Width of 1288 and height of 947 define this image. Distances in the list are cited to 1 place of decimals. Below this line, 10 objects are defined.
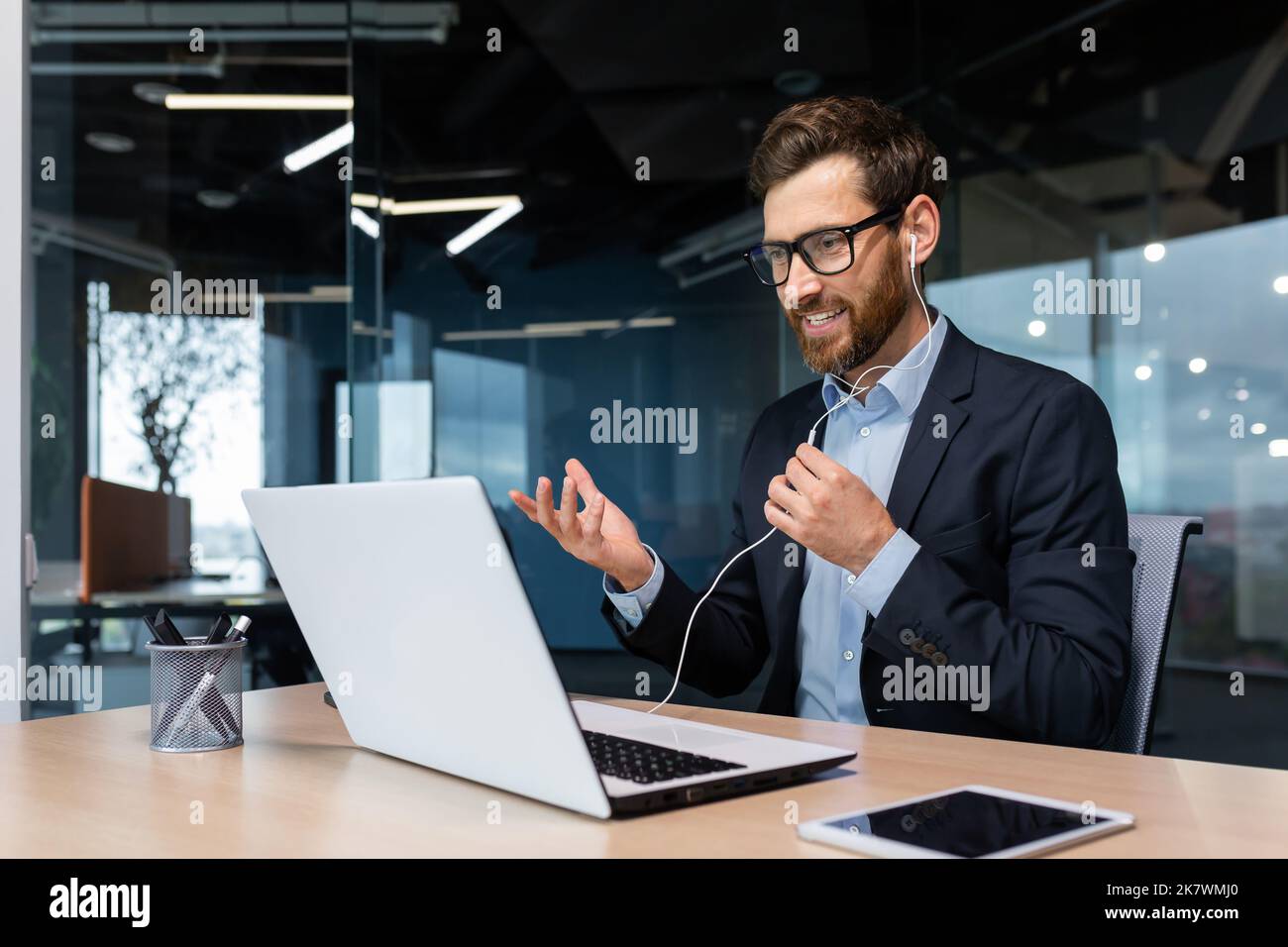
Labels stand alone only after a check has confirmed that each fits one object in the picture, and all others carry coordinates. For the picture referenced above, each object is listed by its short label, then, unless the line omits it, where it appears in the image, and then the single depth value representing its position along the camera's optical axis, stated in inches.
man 52.8
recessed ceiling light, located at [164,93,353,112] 154.0
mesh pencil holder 47.6
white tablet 30.6
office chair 56.4
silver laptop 32.6
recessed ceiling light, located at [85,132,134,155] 148.9
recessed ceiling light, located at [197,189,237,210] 155.1
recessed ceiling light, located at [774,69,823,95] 151.7
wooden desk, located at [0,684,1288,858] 32.5
